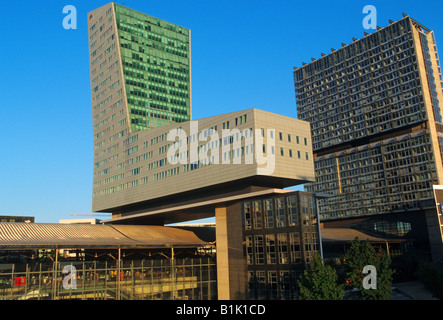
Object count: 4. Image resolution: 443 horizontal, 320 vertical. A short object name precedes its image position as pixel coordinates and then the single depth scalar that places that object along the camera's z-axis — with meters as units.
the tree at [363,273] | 53.62
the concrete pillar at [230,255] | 80.44
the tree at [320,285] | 49.47
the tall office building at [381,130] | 133.88
